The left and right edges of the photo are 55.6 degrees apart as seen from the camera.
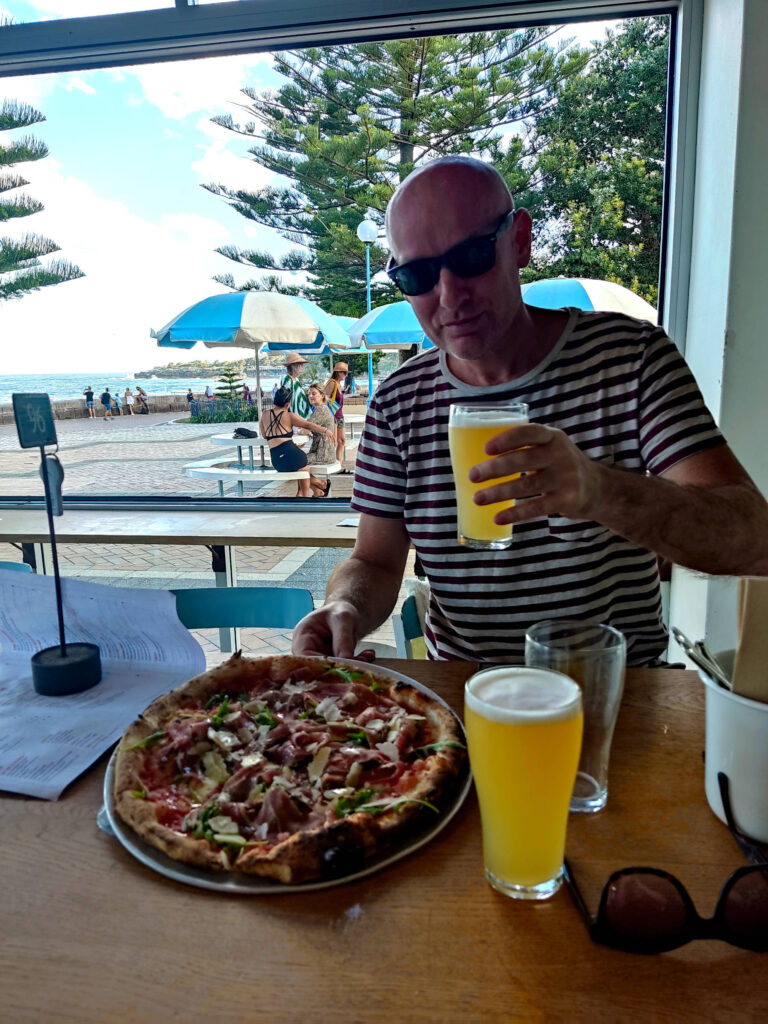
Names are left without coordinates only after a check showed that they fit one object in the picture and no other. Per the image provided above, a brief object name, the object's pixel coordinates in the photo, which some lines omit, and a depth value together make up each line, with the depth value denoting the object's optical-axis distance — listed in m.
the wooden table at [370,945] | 0.64
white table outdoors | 5.38
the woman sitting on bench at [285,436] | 5.34
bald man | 1.55
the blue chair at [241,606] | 1.92
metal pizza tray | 0.80
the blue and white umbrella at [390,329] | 4.31
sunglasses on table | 0.66
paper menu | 1.10
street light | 3.53
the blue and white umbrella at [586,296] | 3.61
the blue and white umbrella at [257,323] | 4.76
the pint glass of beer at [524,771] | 0.74
